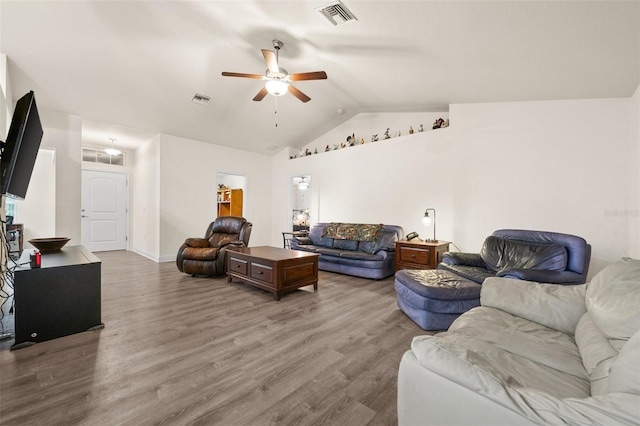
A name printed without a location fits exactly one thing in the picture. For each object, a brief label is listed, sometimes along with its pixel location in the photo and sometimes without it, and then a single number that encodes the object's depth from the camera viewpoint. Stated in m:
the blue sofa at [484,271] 2.49
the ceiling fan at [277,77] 3.10
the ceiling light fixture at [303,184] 8.95
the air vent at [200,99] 4.64
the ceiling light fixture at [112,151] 6.14
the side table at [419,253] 4.13
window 6.66
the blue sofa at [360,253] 4.35
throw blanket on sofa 4.87
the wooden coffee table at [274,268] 3.32
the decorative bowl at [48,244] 2.93
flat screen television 2.07
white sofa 0.75
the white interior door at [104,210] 6.64
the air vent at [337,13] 2.58
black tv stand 2.16
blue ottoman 2.48
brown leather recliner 4.25
